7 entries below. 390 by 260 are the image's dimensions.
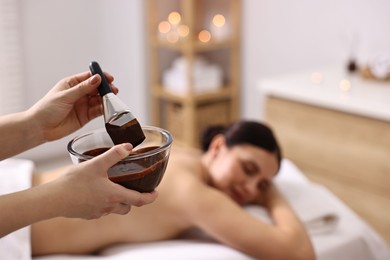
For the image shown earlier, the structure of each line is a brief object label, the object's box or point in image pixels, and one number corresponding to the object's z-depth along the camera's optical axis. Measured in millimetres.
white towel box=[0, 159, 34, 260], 1404
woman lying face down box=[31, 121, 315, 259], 1479
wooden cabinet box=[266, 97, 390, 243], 2043
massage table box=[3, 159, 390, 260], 1479
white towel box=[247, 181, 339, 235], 1679
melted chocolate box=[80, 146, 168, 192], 828
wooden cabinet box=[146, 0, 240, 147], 3363
